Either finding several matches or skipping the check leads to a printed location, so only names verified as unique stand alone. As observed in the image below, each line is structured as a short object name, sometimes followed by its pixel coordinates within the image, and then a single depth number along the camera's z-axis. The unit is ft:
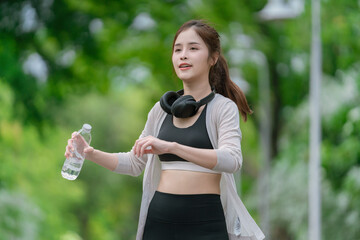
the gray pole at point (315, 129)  73.20
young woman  19.86
